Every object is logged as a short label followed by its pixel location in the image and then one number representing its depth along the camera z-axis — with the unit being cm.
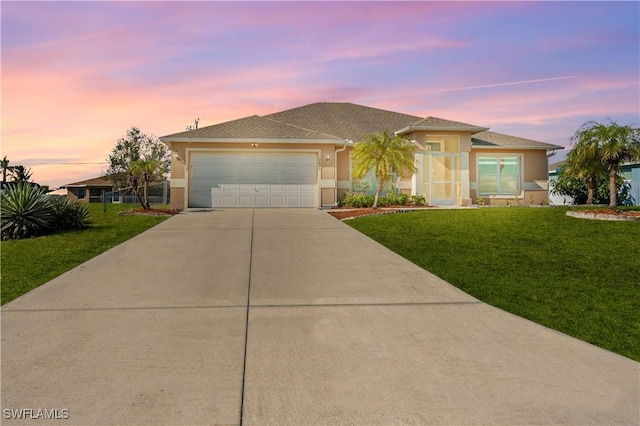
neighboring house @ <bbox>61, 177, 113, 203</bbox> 4431
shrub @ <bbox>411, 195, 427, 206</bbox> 2088
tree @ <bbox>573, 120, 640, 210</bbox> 1291
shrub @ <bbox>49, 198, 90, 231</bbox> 1290
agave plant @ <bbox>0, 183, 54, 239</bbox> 1164
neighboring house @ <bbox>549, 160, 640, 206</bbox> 2311
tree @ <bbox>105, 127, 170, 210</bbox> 3822
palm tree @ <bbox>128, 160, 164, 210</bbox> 1952
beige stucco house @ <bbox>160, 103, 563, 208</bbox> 2045
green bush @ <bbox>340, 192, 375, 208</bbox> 2059
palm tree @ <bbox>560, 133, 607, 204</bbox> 1354
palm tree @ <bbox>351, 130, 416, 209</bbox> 1834
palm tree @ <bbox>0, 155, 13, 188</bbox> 2524
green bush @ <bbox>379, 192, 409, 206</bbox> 2047
